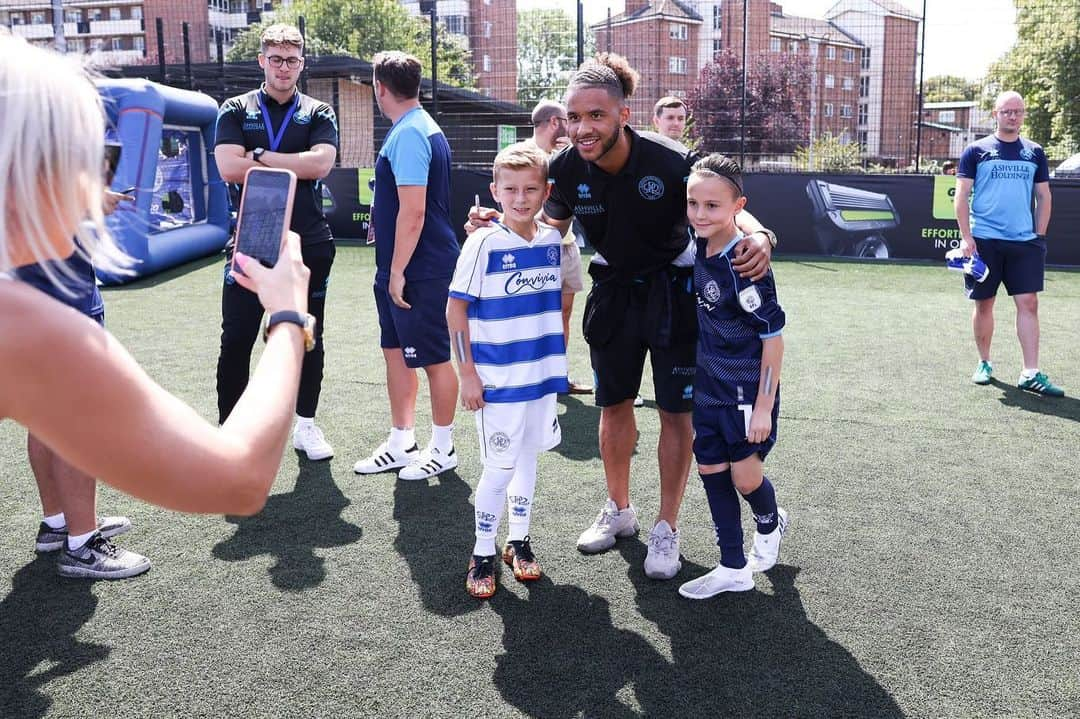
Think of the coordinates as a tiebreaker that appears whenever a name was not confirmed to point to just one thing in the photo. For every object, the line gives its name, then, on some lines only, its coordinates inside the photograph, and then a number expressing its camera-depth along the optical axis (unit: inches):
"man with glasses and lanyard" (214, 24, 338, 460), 172.4
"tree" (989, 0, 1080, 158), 565.9
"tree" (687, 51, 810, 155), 600.7
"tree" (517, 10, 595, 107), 680.4
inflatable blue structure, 388.5
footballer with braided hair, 131.0
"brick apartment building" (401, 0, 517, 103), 725.3
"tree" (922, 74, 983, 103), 684.7
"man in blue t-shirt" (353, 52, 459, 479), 173.0
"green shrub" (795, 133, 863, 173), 650.8
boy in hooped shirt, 131.3
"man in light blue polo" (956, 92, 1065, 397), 250.8
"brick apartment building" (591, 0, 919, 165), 594.2
